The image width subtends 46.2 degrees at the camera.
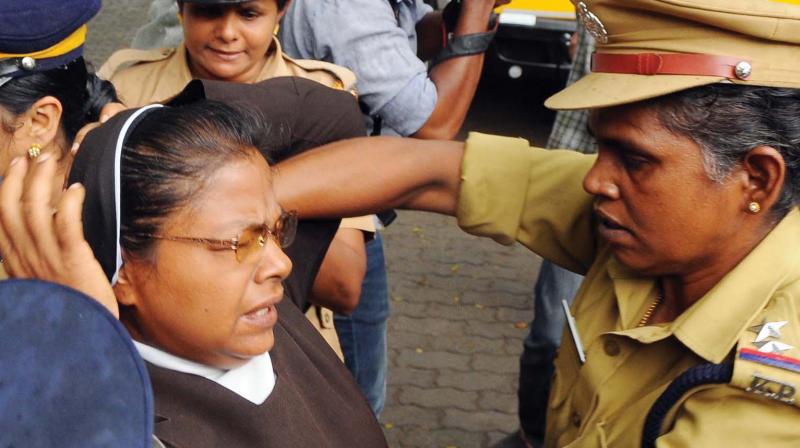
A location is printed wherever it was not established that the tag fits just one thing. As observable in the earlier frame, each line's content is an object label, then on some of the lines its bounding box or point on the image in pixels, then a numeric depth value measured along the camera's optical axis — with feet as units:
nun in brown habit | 4.95
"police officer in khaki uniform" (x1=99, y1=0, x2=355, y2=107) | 8.47
